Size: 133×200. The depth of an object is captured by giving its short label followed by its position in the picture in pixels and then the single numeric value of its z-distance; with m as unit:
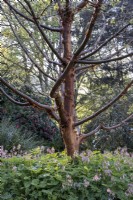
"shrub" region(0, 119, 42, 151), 6.04
